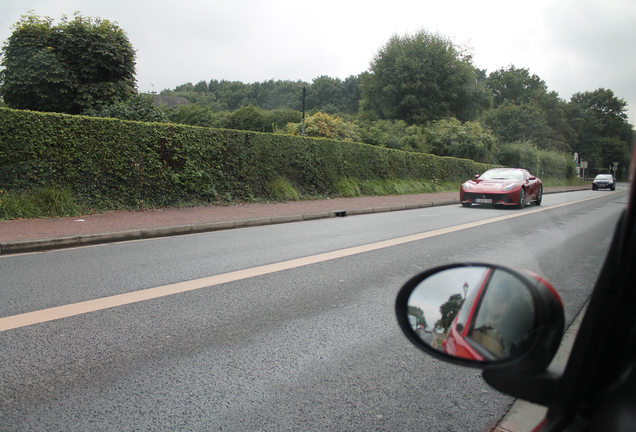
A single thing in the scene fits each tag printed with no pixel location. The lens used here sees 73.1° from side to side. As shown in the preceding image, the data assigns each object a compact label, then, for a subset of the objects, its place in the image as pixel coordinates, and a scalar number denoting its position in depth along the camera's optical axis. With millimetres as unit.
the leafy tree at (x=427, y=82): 44438
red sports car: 11492
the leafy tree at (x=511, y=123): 42784
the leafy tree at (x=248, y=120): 58219
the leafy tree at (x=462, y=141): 32250
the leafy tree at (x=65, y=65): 16281
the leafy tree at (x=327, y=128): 28781
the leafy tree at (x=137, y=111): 14867
